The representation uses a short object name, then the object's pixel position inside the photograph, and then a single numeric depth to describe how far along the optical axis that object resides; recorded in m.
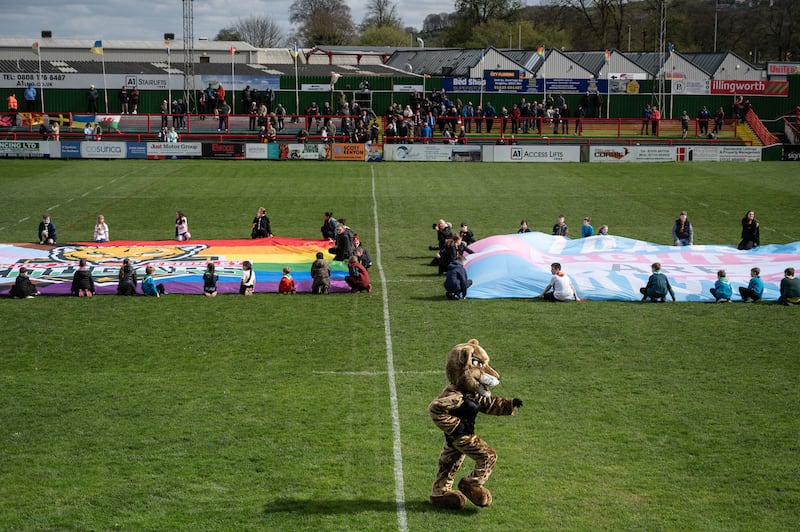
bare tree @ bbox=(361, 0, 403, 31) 149.00
